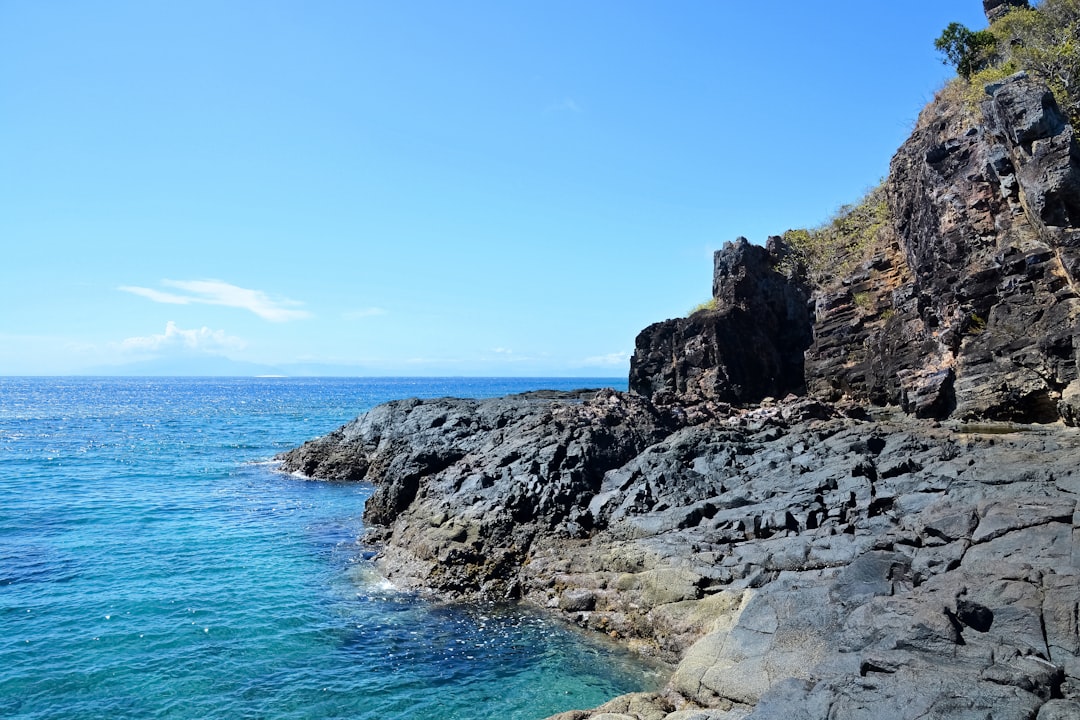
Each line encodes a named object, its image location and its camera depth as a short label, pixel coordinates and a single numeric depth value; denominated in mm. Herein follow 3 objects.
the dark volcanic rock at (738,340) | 45594
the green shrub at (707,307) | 51138
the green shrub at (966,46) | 36250
